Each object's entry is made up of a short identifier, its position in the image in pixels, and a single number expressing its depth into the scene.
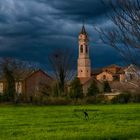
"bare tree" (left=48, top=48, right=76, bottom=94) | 95.69
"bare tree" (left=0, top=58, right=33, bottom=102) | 89.90
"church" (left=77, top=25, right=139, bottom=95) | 169.12
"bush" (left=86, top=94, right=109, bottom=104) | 81.49
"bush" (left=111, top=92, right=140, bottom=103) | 85.38
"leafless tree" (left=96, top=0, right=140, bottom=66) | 17.64
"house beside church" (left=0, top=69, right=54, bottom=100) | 123.14
